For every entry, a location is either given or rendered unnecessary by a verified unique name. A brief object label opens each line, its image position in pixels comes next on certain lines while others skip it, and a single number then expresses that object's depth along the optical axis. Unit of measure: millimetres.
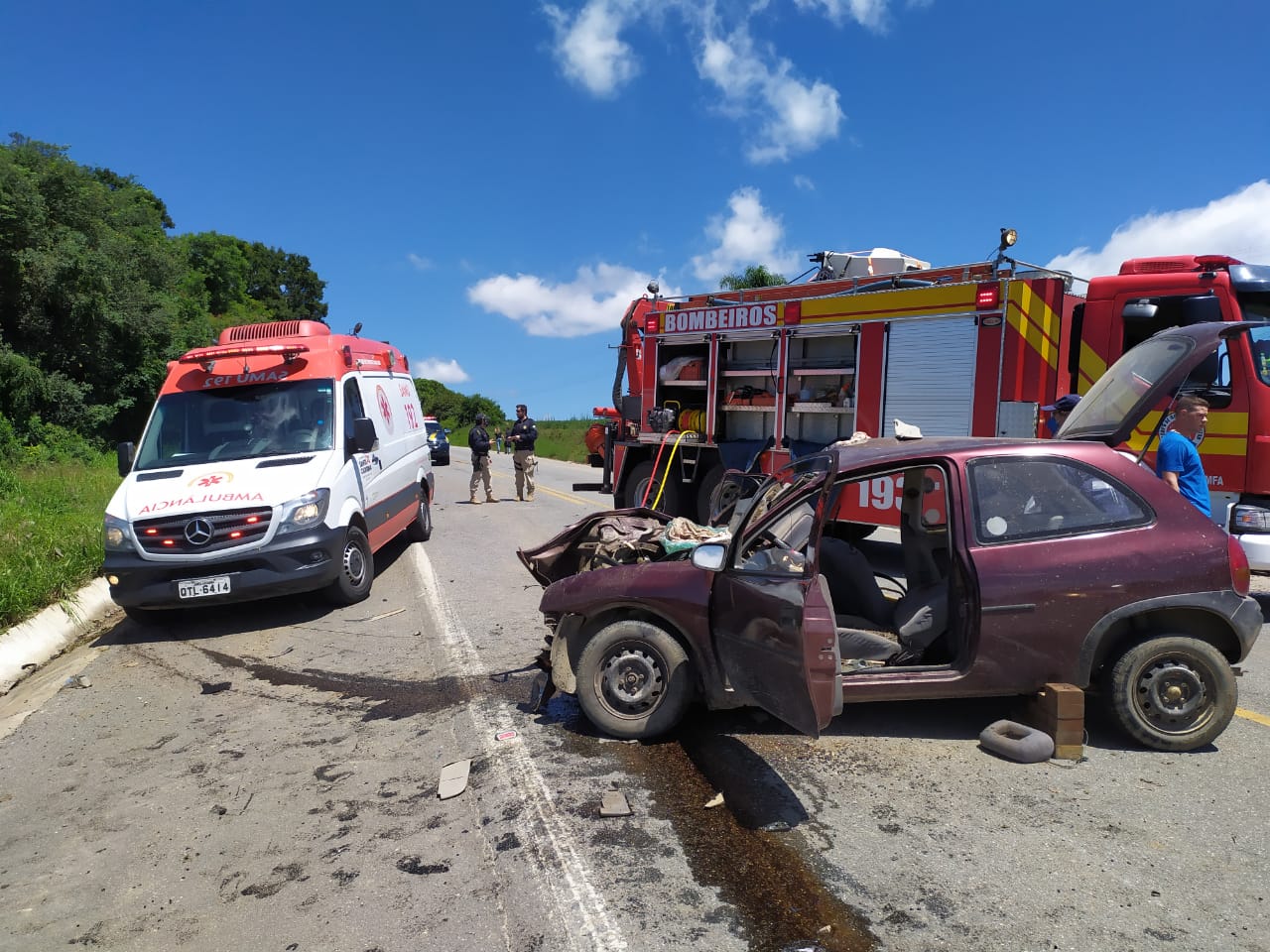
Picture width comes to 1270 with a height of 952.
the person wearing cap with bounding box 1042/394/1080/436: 6758
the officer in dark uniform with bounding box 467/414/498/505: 15602
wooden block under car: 3898
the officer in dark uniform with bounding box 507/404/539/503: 15898
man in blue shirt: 5125
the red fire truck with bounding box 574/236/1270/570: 6207
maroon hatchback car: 3895
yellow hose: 10469
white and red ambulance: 6480
